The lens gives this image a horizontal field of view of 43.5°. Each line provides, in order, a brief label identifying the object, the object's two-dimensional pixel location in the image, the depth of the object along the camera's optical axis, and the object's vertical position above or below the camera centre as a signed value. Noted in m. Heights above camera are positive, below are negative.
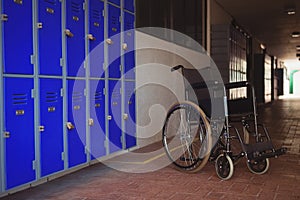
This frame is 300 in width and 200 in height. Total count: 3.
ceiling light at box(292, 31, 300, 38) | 13.43 +2.16
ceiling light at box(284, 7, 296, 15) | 9.13 +2.05
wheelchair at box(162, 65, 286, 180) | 3.10 -0.32
